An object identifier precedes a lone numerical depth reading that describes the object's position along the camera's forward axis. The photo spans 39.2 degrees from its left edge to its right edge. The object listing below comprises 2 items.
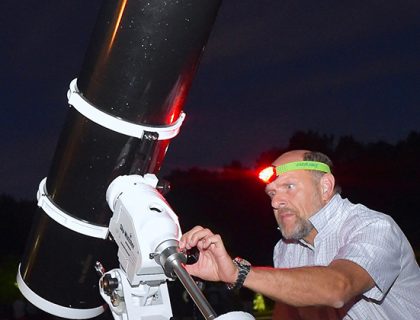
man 2.21
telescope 2.03
